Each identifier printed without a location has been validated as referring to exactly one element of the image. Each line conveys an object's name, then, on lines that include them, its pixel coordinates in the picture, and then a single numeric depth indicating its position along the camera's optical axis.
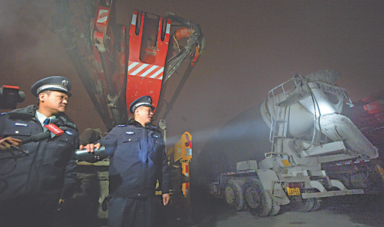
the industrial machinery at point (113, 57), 2.94
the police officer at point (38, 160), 1.34
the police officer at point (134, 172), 1.87
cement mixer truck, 4.31
